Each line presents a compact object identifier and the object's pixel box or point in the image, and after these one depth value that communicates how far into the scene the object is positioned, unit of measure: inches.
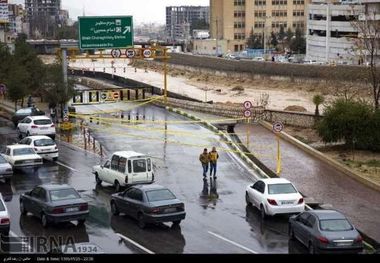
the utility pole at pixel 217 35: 6450.3
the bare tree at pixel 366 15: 3058.6
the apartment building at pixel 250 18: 6609.3
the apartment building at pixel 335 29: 4168.1
